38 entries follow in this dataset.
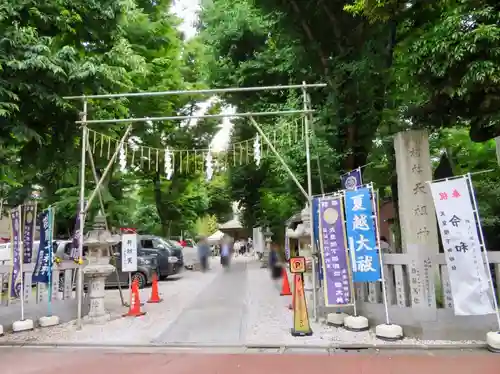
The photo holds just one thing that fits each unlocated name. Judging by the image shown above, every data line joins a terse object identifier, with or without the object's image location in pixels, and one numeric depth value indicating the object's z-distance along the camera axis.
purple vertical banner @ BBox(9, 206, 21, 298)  7.86
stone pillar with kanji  6.54
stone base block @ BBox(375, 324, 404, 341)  6.54
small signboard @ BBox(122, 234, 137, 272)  10.15
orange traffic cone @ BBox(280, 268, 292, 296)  11.73
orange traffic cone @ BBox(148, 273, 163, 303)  11.05
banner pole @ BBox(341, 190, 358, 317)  7.15
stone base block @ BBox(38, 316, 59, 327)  8.12
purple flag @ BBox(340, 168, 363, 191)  7.87
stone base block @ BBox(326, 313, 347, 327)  7.58
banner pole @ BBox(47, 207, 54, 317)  8.05
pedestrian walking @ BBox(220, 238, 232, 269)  22.80
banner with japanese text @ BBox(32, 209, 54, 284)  8.04
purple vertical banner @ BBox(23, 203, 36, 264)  8.30
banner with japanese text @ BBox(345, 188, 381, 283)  6.92
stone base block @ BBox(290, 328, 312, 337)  7.04
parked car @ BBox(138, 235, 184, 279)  15.56
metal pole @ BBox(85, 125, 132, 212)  8.52
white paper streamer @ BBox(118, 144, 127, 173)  9.40
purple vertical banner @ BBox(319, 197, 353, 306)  7.34
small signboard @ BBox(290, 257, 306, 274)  7.39
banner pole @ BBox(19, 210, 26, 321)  7.86
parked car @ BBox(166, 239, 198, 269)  22.98
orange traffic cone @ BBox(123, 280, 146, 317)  9.09
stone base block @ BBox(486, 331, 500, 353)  5.85
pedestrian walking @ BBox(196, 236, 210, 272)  21.47
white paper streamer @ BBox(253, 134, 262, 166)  8.50
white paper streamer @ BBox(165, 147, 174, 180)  9.22
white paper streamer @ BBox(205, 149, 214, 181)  9.46
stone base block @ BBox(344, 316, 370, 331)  7.14
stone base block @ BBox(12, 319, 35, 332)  7.68
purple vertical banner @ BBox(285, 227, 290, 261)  15.60
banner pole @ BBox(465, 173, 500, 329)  5.95
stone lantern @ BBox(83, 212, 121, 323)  8.58
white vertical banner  5.98
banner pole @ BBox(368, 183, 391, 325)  6.73
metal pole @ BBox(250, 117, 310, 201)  8.18
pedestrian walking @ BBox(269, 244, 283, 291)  15.56
